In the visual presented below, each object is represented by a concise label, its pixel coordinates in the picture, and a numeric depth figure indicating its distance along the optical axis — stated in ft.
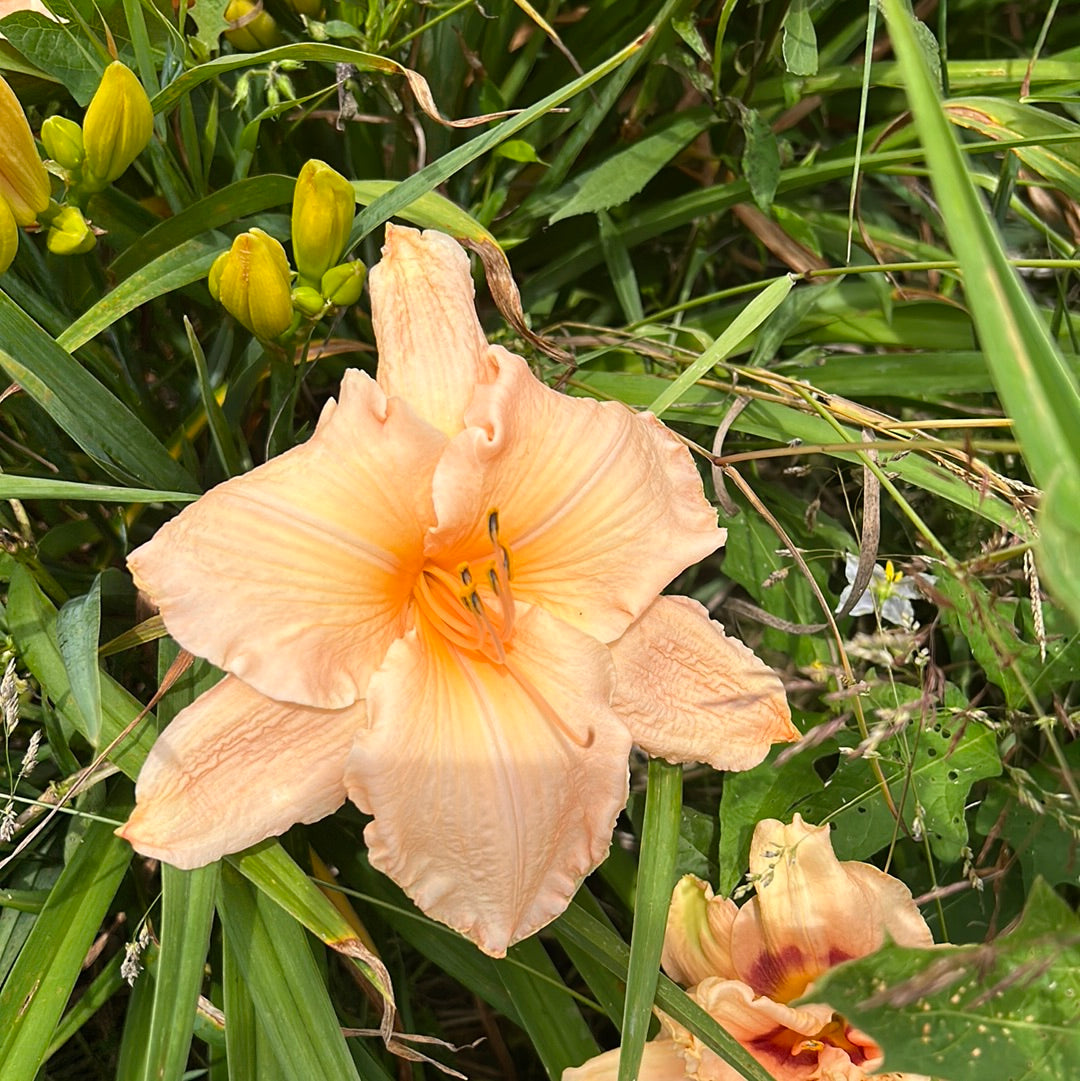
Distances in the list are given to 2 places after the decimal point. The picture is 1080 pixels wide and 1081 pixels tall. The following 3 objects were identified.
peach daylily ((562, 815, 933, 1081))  0.95
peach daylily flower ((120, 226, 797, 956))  0.85
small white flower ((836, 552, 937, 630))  1.04
